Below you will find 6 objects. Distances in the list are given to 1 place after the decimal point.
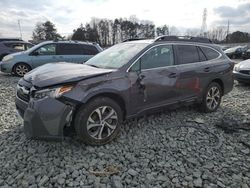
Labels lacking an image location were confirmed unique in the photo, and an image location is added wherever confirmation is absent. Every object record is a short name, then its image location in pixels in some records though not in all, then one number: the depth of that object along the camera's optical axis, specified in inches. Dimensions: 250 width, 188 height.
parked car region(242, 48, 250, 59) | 661.2
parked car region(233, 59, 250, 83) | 247.4
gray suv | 99.0
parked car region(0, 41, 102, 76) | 289.7
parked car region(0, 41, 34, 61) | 401.1
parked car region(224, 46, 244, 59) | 766.9
